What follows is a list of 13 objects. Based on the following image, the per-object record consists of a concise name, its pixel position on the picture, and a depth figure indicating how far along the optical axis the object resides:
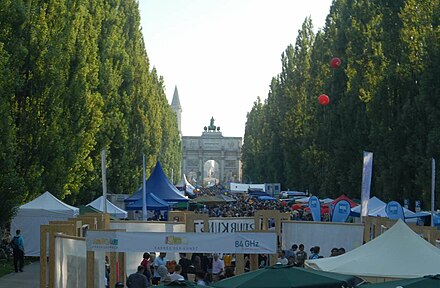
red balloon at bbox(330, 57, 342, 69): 46.47
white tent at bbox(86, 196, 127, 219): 30.78
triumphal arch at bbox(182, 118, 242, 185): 177.50
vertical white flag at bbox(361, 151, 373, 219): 23.12
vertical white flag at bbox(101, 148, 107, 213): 23.70
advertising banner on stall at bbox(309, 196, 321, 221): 27.39
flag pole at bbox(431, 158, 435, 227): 24.80
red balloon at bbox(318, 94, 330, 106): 45.53
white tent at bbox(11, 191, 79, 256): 27.52
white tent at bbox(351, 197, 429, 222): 28.56
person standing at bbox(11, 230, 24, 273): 25.55
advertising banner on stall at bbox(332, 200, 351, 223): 25.56
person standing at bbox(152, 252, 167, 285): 16.92
